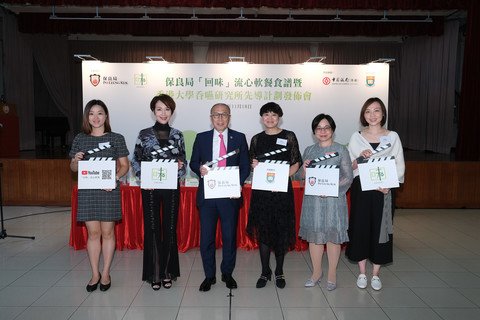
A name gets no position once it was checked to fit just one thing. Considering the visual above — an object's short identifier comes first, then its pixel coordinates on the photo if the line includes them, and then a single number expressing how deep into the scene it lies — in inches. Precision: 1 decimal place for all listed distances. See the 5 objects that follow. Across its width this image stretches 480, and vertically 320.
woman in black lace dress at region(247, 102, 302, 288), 135.6
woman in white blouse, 135.8
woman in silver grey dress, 135.0
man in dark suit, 135.3
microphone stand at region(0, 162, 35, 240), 199.9
